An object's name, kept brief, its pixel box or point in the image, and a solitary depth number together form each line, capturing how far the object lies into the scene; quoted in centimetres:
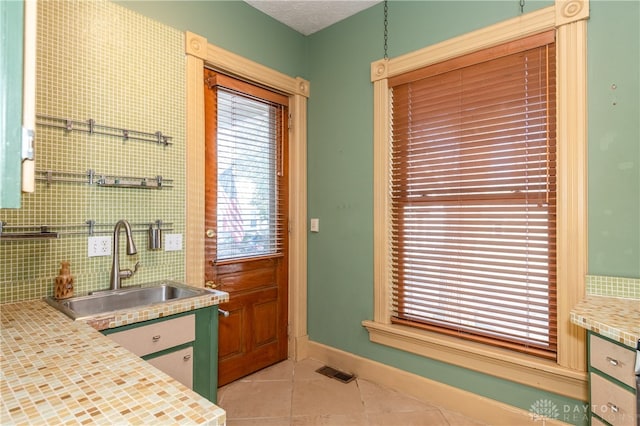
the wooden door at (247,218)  257
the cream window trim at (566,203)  188
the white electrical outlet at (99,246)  191
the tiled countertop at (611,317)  132
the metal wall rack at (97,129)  178
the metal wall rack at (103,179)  177
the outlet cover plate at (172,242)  224
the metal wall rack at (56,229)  163
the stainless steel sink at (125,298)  177
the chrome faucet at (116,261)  193
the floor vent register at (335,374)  271
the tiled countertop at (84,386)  71
